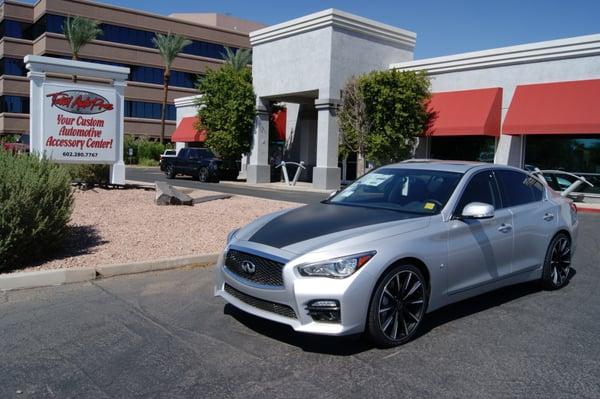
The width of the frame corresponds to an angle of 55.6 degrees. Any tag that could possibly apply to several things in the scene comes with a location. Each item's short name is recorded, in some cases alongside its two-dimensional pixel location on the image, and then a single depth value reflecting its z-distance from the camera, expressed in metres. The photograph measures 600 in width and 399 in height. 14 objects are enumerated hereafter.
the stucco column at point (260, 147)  31.08
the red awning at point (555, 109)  19.48
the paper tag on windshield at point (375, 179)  6.35
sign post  14.32
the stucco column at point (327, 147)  26.44
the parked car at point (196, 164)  30.09
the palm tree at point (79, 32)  53.72
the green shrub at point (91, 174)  15.41
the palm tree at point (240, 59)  49.16
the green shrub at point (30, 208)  6.91
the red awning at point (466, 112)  22.16
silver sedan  4.57
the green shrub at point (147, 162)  52.08
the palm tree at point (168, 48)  56.94
